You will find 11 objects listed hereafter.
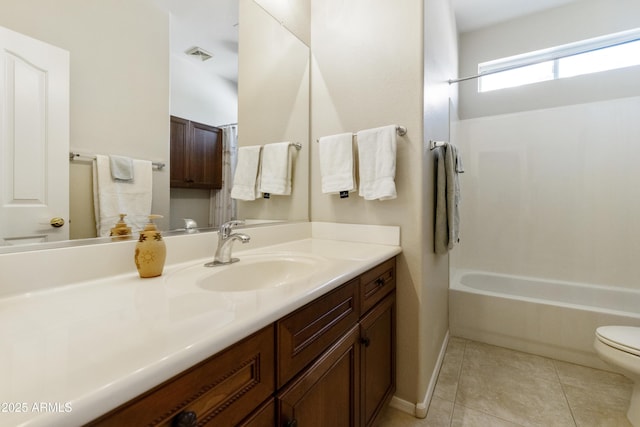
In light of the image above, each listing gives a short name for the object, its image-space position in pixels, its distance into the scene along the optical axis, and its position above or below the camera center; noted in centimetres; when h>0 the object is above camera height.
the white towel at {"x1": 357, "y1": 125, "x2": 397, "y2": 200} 135 +25
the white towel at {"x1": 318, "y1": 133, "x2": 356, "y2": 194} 149 +27
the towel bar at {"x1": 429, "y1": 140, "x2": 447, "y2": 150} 153 +38
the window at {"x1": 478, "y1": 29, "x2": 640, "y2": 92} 217 +125
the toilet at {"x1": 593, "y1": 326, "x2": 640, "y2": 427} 127 -66
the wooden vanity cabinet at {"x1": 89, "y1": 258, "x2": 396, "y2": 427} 45 -36
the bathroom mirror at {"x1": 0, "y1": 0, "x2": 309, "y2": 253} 78 +46
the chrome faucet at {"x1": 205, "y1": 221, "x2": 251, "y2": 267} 107 -12
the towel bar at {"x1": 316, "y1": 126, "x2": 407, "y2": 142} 138 +40
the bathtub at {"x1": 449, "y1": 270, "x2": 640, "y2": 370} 177 -69
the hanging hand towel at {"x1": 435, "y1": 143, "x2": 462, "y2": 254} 154 +8
